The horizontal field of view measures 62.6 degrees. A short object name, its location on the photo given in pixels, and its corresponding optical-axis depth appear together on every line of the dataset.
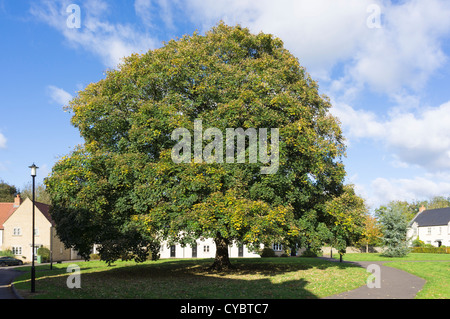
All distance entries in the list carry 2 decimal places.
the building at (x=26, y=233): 54.81
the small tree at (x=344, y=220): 23.36
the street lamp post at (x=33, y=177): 17.57
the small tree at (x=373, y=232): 53.17
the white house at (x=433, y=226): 71.19
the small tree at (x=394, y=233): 46.28
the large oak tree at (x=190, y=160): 21.00
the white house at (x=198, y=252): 56.44
